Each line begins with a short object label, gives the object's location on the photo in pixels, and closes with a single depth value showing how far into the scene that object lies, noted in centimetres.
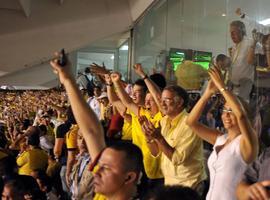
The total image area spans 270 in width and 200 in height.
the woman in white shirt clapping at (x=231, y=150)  216
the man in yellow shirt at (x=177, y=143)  279
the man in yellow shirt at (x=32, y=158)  470
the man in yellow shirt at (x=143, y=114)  317
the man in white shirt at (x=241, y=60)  350
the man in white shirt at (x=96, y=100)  609
